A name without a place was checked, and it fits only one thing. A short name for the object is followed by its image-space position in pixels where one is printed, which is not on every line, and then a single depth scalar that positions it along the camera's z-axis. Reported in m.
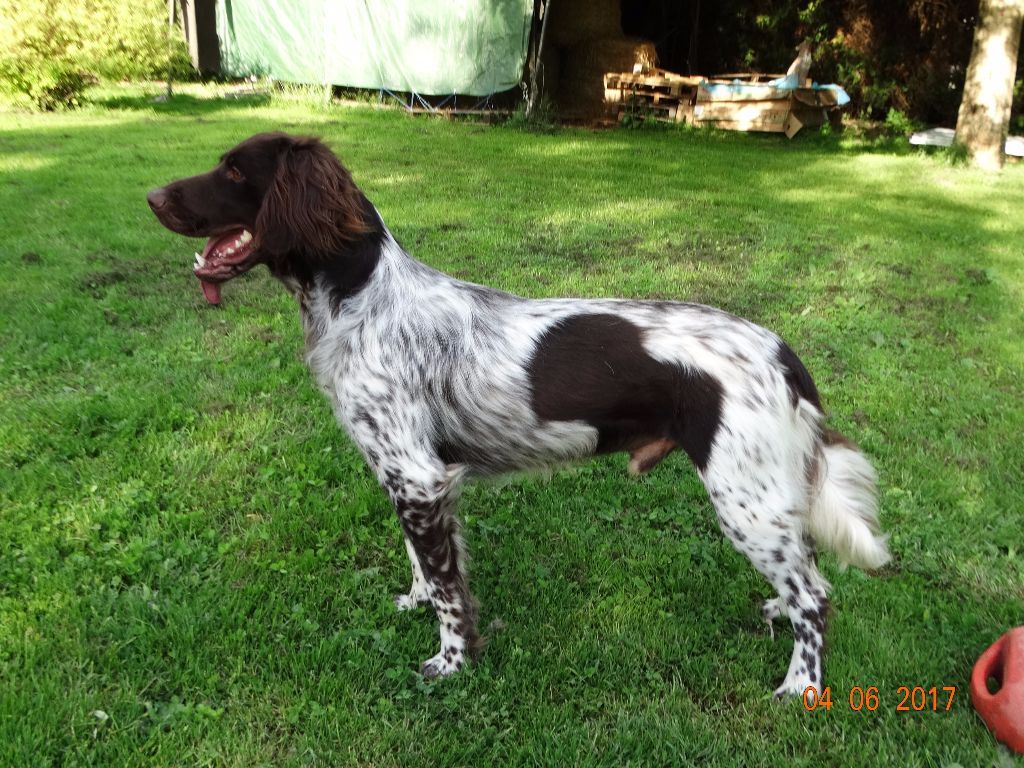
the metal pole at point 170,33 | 16.69
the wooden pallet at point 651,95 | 15.11
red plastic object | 2.41
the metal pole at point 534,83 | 13.97
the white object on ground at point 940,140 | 12.99
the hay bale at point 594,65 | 16.67
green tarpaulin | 14.29
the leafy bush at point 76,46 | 13.77
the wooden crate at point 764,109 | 14.15
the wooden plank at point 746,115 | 14.20
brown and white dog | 2.54
